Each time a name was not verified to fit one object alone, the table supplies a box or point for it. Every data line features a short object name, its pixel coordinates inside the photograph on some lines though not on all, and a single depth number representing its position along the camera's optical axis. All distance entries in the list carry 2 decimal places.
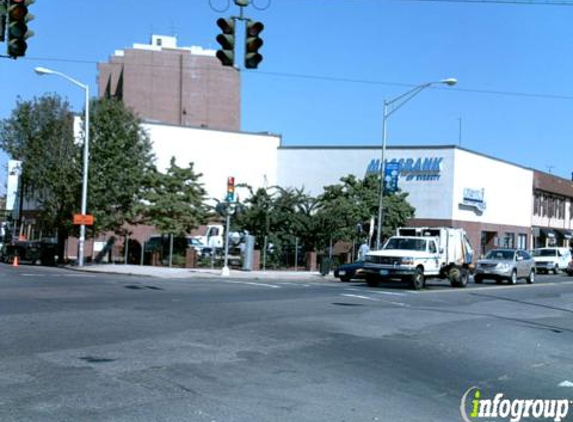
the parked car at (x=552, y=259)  48.56
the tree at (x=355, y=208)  43.78
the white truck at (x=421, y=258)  26.09
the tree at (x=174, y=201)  42.22
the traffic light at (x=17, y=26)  13.33
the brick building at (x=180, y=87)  80.50
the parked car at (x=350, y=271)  31.58
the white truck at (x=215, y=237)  45.41
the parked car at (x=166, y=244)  42.47
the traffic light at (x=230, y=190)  32.16
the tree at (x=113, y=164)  39.44
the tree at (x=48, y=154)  40.06
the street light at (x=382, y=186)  36.04
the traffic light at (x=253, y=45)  14.86
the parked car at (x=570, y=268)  46.50
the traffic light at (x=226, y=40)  14.80
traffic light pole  32.08
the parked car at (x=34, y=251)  41.00
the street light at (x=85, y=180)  36.94
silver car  33.12
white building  54.97
